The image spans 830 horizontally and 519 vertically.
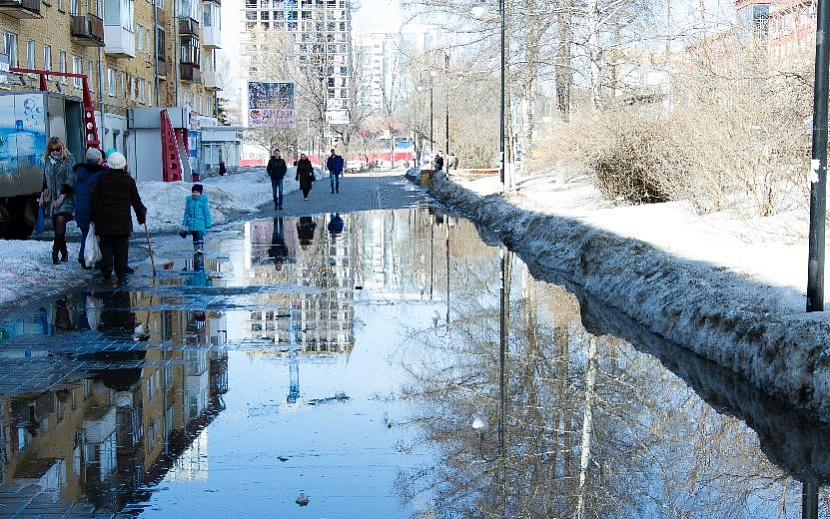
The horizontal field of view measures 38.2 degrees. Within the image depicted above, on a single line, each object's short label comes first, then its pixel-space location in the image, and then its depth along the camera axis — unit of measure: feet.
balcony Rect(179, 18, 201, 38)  214.90
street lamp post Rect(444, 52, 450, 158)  124.71
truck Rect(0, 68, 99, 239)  75.20
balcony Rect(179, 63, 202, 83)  215.92
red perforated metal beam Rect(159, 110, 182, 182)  146.92
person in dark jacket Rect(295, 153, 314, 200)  136.05
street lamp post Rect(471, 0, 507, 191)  102.22
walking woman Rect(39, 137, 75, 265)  54.90
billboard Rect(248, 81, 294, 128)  289.12
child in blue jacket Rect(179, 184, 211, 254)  65.92
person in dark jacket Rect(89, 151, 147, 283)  49.60
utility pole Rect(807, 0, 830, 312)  29.60
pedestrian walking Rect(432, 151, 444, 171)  199.65
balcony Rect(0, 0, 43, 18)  111.14
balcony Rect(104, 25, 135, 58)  154.51
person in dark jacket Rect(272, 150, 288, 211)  114.62
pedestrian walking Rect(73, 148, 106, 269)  53.67
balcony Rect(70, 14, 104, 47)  138.00
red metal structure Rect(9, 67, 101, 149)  92.17
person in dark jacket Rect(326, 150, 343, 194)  158.81
